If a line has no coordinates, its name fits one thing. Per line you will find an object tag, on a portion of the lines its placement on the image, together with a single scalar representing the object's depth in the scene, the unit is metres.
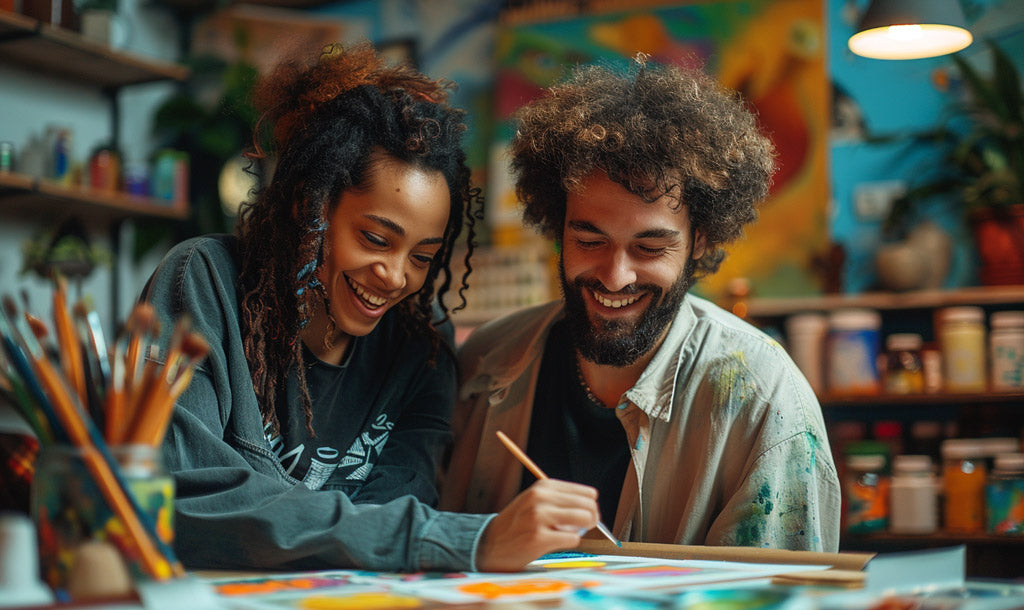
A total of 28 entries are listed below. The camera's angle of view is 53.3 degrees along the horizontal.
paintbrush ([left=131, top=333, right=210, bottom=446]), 0.89
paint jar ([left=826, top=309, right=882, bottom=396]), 3.41
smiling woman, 1.43
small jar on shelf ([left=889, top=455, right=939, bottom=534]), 3.25
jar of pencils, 0.83
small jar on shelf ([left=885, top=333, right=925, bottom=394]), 3.38
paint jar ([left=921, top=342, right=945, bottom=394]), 3.36
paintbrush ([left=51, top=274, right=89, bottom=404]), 0.89
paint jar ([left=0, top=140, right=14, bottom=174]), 3.48
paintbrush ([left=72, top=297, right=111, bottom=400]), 0.93
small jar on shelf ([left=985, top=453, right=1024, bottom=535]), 3.09
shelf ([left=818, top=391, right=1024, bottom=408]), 3.27
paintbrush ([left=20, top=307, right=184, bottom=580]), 0.84
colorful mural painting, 3.71
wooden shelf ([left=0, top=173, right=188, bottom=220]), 3.51
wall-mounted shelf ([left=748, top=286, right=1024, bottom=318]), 3.31
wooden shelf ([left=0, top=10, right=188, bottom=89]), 3.51
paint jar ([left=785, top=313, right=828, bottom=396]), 3.51
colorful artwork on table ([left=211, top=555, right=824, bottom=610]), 0.95
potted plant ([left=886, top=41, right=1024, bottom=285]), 3.33
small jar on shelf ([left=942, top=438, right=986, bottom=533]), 3.19
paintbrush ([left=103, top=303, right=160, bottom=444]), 0.89
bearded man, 1.65
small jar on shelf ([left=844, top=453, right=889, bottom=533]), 3.33
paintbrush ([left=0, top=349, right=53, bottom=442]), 0.91
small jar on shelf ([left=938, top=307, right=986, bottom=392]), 3.29
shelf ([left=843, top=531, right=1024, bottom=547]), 3.14
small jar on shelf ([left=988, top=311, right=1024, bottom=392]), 3.23
